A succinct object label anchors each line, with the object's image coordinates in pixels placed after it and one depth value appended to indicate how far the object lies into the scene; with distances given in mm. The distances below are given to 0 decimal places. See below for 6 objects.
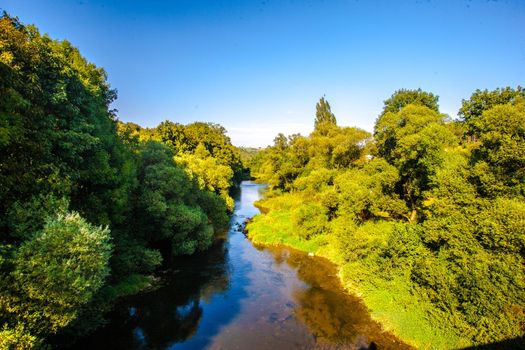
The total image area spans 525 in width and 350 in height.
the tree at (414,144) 29797
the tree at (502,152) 20438
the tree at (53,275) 14453
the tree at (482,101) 37688
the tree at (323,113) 91438
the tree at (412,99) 54125
